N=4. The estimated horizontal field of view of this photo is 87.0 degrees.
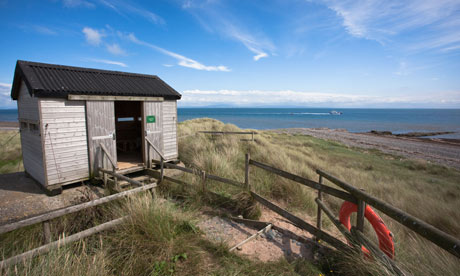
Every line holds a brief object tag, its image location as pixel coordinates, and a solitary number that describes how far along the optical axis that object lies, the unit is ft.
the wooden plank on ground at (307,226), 12.49
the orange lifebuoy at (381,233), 10.82
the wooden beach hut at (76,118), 21.68
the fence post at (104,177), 23.52
